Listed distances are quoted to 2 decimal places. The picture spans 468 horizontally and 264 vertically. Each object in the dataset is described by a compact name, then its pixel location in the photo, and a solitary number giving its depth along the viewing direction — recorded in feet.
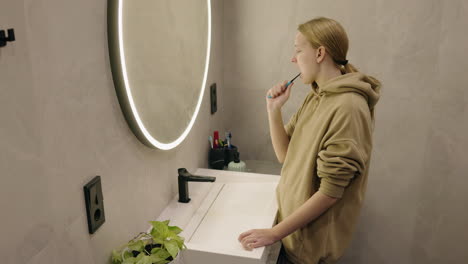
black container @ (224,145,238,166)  5.93
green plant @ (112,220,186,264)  3.15
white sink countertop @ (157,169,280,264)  3.68
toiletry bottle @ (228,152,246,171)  5.79
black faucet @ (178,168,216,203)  4.52
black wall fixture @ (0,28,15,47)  2.11
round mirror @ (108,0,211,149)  3.24
